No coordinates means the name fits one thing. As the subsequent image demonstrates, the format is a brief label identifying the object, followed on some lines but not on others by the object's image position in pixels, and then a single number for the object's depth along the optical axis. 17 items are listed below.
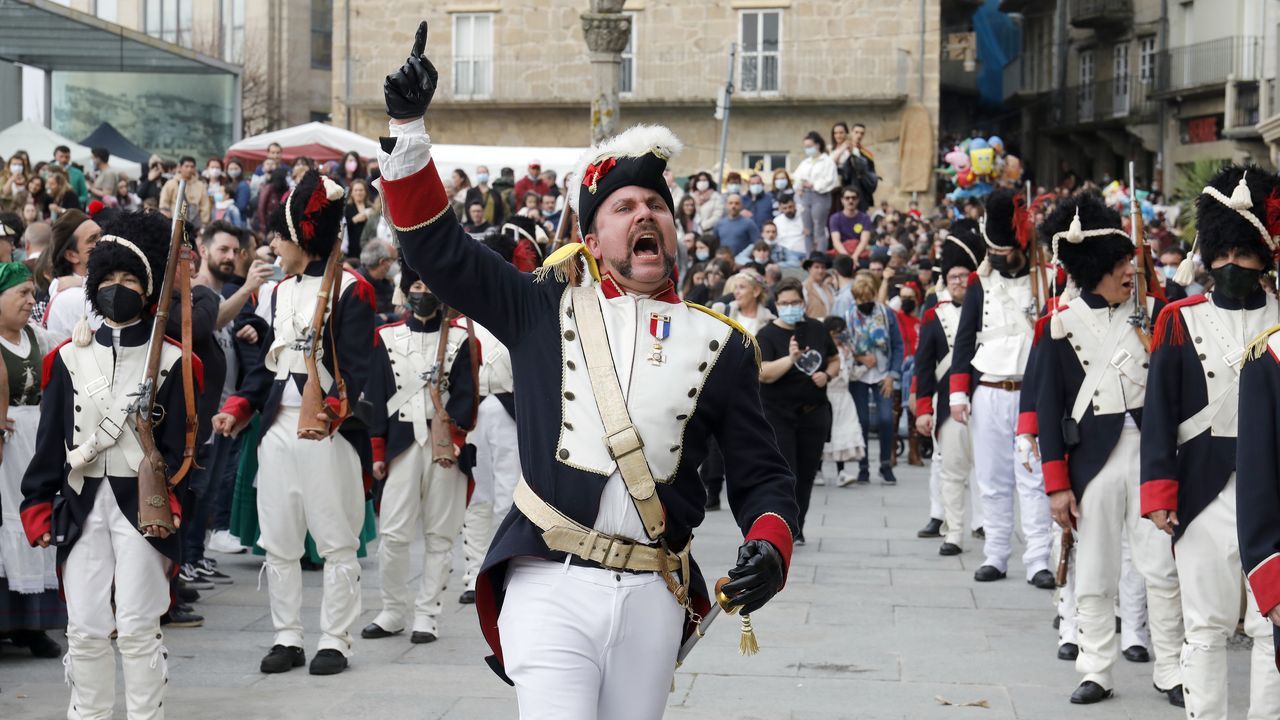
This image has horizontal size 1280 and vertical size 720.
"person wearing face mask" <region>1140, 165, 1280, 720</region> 6.36
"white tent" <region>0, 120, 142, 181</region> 23.70
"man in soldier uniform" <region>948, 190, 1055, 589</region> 10.91
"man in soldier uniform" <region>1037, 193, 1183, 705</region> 7.73
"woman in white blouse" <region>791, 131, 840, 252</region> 23.55
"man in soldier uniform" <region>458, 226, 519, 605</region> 9.98
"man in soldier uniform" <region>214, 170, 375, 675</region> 8.21
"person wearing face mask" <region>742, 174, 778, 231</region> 24.98
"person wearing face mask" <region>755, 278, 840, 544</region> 12.22
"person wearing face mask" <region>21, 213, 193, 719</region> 6.70
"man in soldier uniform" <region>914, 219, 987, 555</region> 12.20
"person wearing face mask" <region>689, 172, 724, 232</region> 24.53
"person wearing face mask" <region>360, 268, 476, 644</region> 9.09
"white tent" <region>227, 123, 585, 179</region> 27.81
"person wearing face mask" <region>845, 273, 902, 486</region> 16.81
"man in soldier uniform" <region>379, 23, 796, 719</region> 4.28
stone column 23.09
